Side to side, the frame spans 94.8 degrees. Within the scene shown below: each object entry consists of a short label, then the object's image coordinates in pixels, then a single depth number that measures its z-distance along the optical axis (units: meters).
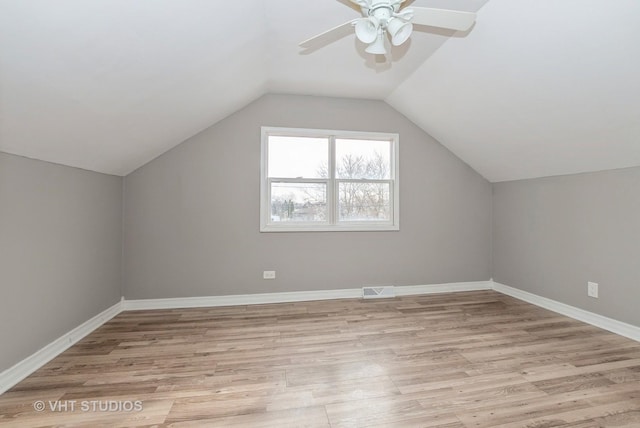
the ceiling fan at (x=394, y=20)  1.57
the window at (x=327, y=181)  3.80
